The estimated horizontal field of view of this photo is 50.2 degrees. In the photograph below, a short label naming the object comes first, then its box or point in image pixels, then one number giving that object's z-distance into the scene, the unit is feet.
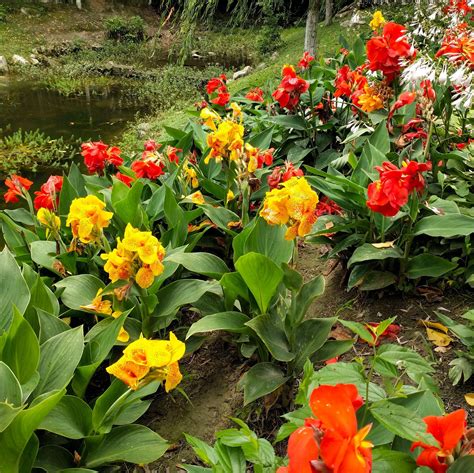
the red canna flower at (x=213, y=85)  15.05
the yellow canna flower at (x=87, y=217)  6.15
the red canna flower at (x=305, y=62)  15.96
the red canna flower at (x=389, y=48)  8.58
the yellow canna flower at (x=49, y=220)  7.30
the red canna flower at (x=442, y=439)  2.68
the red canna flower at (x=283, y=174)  7.48
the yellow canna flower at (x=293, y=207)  5.30
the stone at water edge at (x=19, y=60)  50.98
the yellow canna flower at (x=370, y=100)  10.03
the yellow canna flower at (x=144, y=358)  4.21
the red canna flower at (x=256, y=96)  16.20
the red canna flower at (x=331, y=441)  2.14
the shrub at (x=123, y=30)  70.28
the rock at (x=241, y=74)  48.78
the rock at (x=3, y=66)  47.20
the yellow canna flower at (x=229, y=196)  9.30
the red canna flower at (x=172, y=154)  11.05
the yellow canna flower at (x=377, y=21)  13.39
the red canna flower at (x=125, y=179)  10.13
